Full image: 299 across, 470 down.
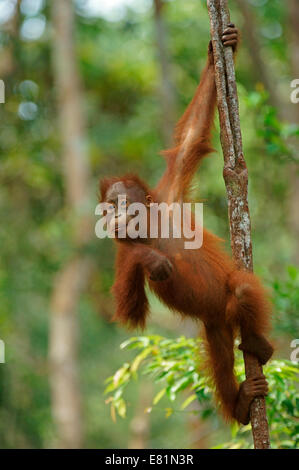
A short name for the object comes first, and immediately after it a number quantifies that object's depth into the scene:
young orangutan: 6.64
